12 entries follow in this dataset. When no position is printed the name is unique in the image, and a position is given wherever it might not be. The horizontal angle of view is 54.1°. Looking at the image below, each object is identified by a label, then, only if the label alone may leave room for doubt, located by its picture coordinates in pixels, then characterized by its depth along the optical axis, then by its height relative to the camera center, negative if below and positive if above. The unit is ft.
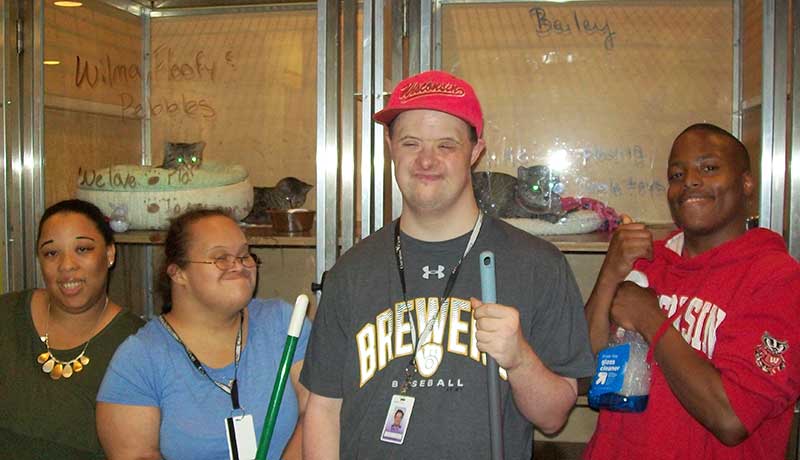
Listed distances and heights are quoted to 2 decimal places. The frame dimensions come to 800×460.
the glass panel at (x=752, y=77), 8.09 +1.39
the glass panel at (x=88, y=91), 9.80 +1.48
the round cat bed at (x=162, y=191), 9.71 +0.18
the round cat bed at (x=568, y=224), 8.84 -0.20
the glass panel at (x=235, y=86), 9.93 +1.55
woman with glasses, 6.64 -1.39
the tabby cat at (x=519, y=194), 9.05 +0.14
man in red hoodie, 5.74 -0.87
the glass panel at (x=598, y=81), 9.07 +1.48
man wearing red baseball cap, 5.21 -0.79
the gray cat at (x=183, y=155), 10.05 +0.65
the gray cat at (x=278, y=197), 9.59 +0.11
